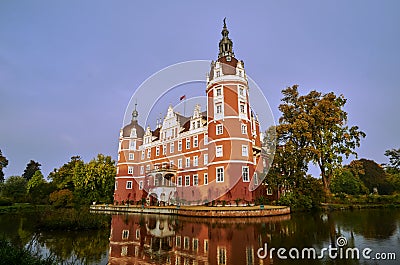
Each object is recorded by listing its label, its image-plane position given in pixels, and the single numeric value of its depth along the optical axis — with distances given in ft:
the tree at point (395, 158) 128.88
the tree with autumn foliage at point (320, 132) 86.07
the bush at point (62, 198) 107.07
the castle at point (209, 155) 85.71
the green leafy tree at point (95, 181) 119.24
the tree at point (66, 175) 124.47
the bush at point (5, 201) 102.22
